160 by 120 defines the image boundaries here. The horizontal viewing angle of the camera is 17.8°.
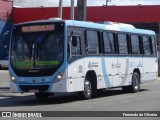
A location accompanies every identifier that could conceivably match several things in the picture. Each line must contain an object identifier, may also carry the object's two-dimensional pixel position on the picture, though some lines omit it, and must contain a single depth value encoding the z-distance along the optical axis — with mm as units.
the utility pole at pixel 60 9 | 31016
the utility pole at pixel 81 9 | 26953
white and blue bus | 18203
